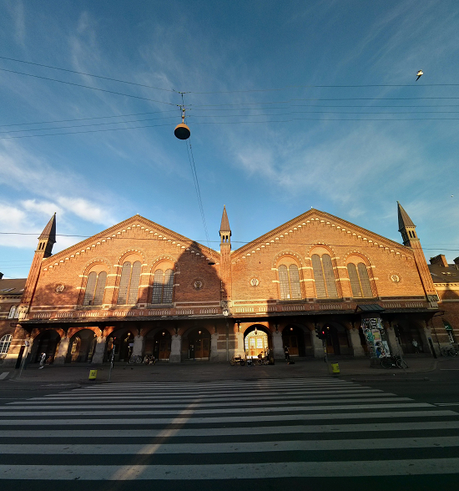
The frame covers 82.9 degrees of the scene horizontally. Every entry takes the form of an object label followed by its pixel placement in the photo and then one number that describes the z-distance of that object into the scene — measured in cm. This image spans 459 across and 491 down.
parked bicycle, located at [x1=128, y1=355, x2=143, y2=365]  2284
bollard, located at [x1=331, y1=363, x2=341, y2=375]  1377
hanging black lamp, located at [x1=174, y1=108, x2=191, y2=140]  1000
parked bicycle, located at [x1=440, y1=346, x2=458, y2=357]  2272
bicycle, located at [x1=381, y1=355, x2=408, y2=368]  1517
